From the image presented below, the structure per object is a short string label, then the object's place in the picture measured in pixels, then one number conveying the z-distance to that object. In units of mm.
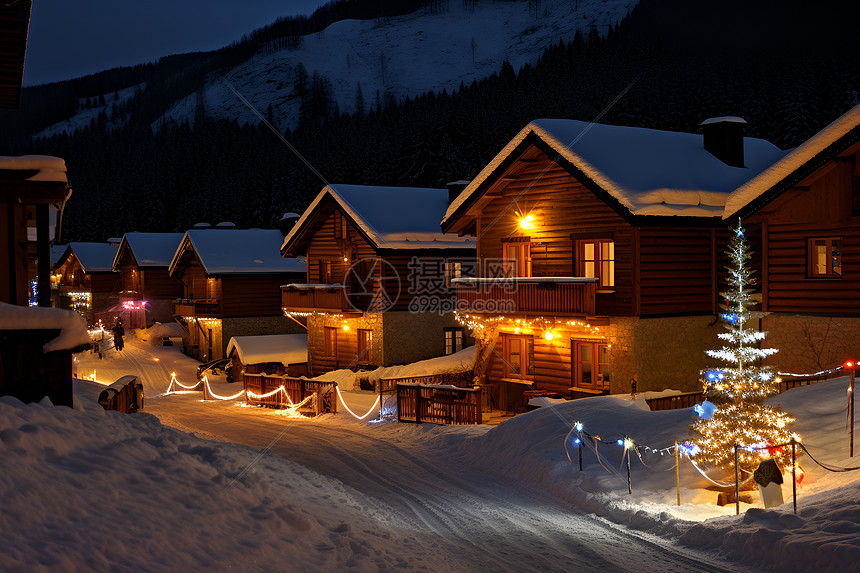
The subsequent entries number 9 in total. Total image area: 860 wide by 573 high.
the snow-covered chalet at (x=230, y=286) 41125
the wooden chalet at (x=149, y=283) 53875
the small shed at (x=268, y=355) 34469
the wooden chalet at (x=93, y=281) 63056
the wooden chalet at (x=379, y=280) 30938
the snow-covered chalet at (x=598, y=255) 21547
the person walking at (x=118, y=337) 46719
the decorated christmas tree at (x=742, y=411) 12461
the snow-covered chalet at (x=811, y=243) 17453
